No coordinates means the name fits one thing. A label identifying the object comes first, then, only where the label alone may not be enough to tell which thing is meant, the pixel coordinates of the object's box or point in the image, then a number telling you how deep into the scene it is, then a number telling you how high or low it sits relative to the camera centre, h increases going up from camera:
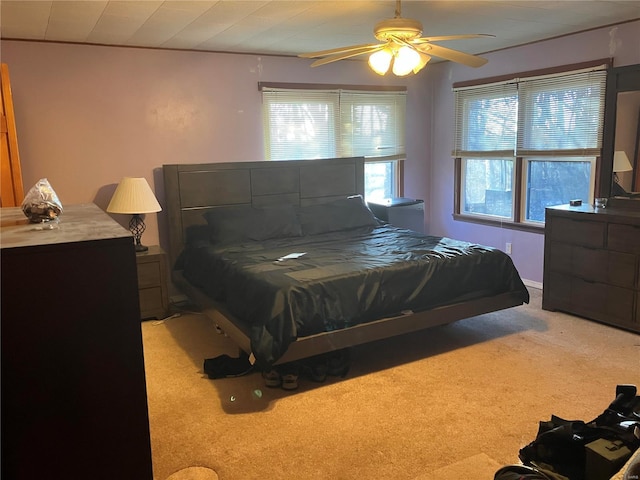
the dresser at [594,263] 3.82 -0.85
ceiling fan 2.85 +0.61
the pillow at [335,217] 4.75 -0.53
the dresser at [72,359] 1.26 -0.47
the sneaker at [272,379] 3.19 -1.29
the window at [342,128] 5.19 +0.30
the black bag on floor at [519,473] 1.62 -0.98
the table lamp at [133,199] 4.27 -0.28
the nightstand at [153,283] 4.33 -0.98
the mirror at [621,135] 4.16 +0.11
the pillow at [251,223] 4.43 -0.53
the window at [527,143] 4.57 +0.09
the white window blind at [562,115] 4.46 +0.32
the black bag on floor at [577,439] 1.66 -0.92
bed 3.13 -0.71
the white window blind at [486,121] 5.21 +0.33
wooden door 3.64 +0.08
